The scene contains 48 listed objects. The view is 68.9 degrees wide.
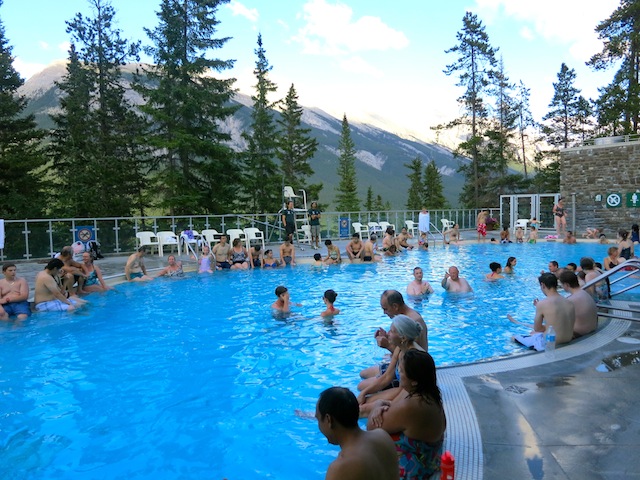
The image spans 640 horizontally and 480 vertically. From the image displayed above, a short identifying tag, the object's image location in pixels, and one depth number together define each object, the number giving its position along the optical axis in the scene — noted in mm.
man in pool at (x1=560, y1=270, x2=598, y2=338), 5949
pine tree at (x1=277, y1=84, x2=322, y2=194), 42219
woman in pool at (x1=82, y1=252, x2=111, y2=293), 10562
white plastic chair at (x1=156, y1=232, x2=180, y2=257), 16312
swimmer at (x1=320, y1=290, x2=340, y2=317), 7863
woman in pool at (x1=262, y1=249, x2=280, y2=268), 14633
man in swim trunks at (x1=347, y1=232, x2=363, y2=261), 15664
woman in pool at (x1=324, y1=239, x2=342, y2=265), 15188
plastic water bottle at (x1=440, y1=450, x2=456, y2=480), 2391
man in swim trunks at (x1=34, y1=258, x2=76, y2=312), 8570
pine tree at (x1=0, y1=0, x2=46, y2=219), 23141
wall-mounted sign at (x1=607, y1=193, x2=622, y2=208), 24375
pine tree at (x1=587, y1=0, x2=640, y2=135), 32406
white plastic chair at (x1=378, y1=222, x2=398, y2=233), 23356
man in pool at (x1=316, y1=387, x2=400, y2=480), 1950
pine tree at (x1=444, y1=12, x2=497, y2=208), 38062
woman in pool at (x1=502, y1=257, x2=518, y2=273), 12328
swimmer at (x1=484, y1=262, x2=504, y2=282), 11328
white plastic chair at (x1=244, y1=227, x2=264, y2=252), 17625
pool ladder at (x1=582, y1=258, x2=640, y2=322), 6350
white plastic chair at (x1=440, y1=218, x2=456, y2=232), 25734
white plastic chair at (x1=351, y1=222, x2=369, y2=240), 22630
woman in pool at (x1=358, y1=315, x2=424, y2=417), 3537
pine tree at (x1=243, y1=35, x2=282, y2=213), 32312
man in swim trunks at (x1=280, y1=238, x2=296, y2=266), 15016
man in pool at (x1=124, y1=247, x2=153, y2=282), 11852
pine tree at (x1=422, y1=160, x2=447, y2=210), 56250
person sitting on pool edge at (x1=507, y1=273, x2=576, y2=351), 5642
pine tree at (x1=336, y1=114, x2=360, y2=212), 53478
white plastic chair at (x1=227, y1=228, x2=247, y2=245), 17562
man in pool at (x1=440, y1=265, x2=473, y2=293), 10234
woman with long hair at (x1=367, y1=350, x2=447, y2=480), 2732
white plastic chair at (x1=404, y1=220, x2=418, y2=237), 24453
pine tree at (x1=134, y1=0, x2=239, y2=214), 24938
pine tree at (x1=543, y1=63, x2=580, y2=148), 43250
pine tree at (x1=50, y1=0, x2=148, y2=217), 26469
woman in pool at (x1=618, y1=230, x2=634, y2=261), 11891
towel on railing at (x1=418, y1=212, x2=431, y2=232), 22078
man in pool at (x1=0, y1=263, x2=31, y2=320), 8156
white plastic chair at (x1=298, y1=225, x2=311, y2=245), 19453
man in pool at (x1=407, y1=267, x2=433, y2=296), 9741
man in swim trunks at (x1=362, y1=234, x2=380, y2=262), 15547
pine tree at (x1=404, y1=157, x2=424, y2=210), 58625
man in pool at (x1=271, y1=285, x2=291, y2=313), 8516
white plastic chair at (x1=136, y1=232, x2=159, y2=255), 16094
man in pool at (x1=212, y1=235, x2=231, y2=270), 14411
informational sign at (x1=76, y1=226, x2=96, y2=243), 14656
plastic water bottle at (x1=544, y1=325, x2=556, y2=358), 5354
